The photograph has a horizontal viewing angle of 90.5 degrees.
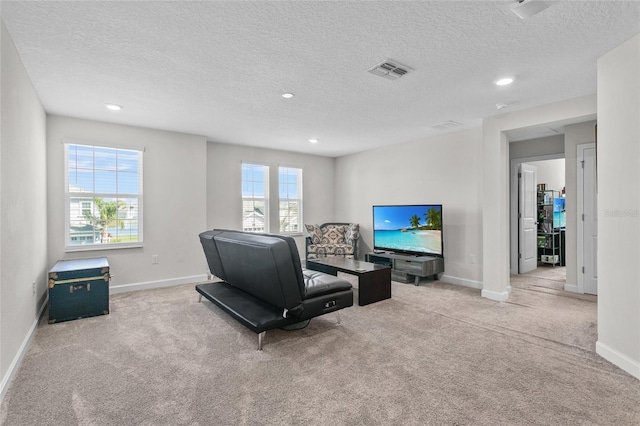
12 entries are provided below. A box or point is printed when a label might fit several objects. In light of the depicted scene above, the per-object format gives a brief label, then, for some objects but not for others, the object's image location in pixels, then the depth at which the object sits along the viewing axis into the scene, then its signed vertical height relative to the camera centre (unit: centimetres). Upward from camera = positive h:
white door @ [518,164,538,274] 559 -13
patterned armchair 594 -55
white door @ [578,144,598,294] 423 -7
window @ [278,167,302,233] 646 +29
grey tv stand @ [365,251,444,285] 477 -84
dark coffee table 383 -82
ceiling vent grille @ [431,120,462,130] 441 +125
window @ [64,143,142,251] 418 +22
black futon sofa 255 -68
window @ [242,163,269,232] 597 +29
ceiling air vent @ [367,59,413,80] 264 +123
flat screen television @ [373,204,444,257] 493 -28
